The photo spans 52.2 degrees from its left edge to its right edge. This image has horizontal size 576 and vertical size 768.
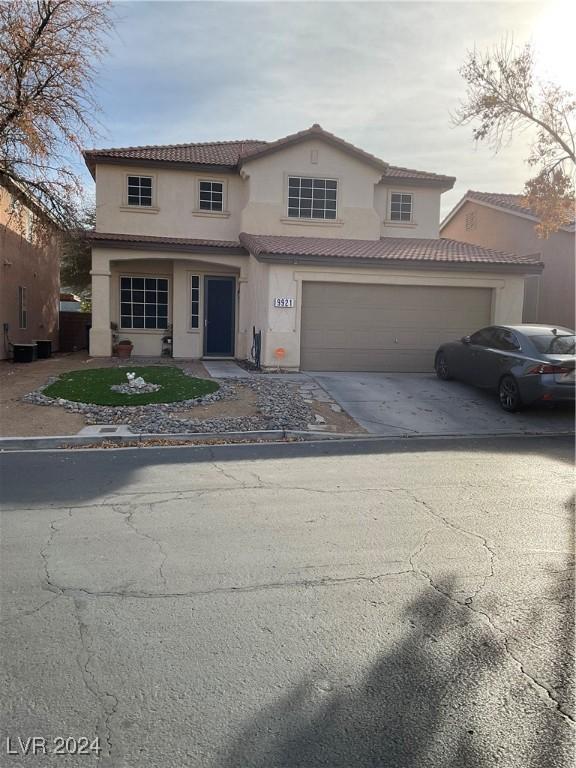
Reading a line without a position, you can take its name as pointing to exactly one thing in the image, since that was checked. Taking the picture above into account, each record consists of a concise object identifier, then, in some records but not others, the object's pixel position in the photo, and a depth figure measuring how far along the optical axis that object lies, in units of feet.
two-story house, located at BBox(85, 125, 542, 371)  48.88
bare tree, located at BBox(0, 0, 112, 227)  40.09
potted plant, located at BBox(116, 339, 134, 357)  58.44
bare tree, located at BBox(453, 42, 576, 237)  45.37
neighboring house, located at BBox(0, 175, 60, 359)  52.11
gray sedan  33.63
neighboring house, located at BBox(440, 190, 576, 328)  59.98
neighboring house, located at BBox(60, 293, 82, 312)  113.12
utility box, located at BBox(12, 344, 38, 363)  58.08
